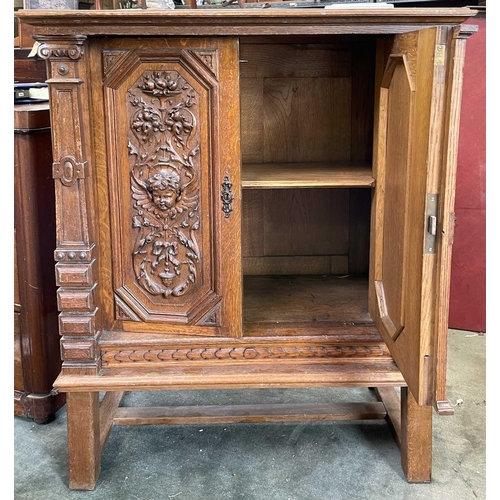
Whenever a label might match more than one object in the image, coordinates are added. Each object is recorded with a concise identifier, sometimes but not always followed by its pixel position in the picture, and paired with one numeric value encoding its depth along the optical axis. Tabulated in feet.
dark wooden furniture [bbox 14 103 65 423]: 7.47
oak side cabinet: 5.55
